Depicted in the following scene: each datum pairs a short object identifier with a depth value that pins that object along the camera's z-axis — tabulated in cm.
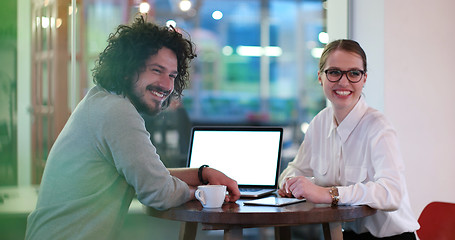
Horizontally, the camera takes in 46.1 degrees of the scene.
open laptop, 239
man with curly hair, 171
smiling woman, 189
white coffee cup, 181
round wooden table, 169
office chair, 216
